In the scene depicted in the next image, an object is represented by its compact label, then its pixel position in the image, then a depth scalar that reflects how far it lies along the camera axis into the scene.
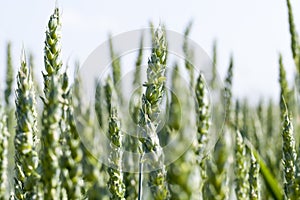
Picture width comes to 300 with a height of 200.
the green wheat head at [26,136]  0.63
